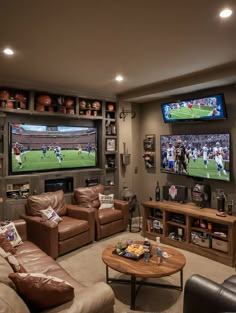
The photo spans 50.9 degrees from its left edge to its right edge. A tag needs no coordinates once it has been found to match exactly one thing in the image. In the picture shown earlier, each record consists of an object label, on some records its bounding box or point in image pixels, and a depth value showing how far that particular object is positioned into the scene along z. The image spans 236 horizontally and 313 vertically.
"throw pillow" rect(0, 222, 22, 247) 3.13
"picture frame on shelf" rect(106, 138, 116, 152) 5.51
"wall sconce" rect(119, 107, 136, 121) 5.51
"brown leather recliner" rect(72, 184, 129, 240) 4.43
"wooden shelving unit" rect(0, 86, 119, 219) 4.17
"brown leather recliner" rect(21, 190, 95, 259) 3.65
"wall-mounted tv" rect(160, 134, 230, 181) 4.04
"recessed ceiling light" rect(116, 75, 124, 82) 4.01
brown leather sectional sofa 1.53
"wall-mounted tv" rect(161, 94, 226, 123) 3.94
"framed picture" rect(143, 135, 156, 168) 5.48
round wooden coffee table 2.55
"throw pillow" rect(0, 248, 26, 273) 2.20
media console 3.60
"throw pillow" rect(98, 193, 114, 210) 4.87
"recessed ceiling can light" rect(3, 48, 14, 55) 2.88
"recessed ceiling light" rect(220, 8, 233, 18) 2.05
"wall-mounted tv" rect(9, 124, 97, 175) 4.41
